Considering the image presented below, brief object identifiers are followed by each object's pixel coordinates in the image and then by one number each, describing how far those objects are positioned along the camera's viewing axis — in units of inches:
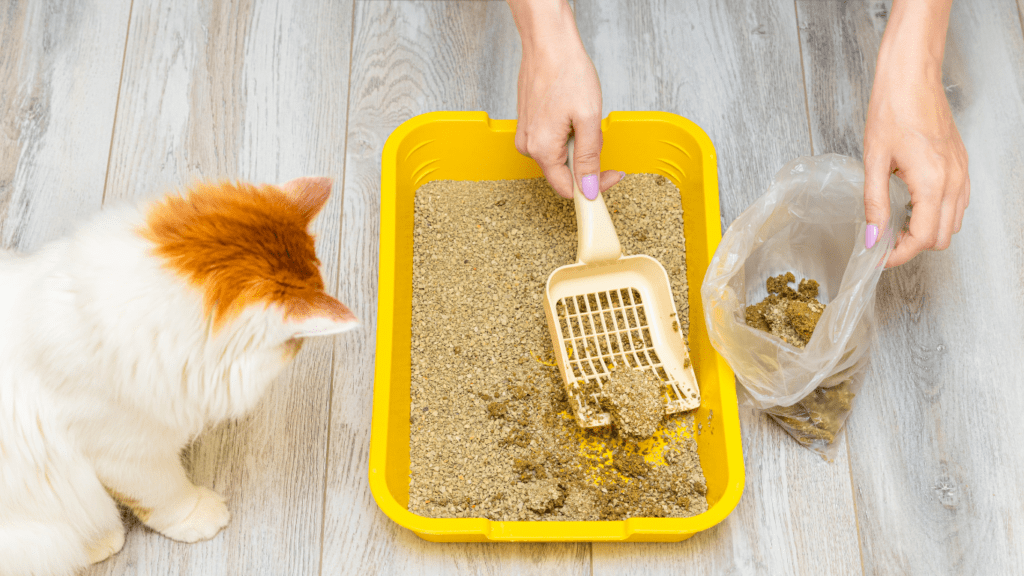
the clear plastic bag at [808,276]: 37.9
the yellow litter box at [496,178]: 37.0
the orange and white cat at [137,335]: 25.6
